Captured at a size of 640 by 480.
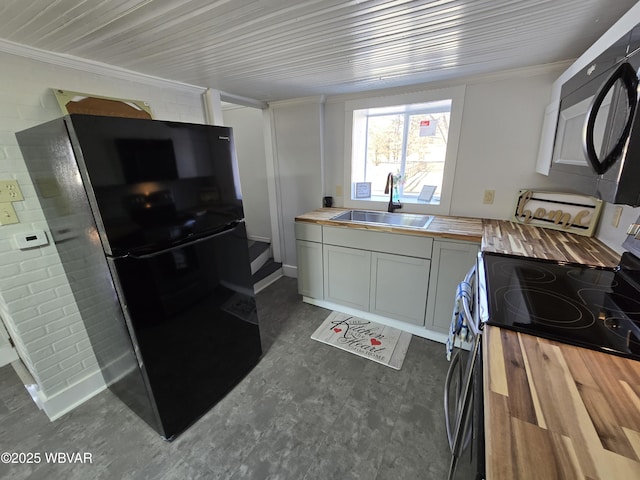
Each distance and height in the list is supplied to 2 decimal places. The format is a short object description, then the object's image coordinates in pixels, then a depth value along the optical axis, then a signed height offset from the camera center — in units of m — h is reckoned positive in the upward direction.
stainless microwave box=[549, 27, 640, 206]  0.78 +0.08
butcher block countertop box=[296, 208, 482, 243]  1.94 -0.55
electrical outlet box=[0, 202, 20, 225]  1.41 -0.24
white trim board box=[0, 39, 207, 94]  1.35 +0.60
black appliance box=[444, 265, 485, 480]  0.63 -0.72
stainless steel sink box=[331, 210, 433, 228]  2.51 -0.59
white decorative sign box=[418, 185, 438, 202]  2.59 -0.34
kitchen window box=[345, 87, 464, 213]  2.38 +0.10
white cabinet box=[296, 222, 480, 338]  2.05 -0.96
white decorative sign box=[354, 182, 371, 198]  2.92 -0.32
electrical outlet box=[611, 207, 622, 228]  1.47 -0.36
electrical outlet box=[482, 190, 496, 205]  2.26 -0.35
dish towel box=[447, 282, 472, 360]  1.11 -0.73
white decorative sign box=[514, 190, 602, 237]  1.75 -0.40
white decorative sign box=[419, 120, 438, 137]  2.49 +0.27
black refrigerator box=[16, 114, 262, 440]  1.16 -0.42
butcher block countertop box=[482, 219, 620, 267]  1.40 -0.54
